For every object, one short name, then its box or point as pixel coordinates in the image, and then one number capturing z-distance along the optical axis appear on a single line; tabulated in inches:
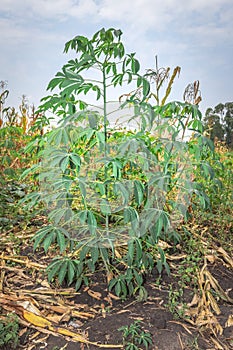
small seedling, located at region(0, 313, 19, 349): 71.6
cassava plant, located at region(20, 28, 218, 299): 71.4
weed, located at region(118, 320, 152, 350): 72.3
